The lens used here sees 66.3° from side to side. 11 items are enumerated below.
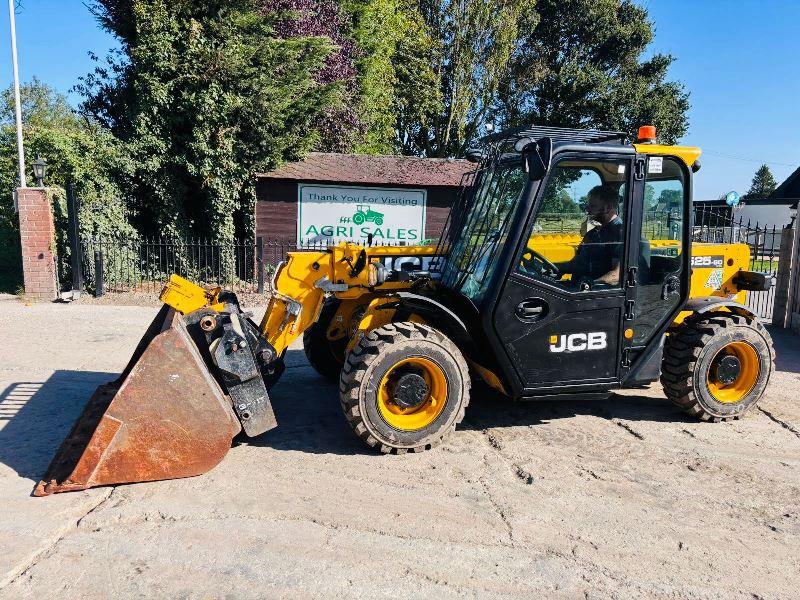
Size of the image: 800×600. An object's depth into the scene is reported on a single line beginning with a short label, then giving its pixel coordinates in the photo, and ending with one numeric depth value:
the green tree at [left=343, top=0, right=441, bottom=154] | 21.77
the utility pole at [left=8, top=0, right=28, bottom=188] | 13.11
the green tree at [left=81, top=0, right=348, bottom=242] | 13.66
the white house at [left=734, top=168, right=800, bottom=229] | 26.33
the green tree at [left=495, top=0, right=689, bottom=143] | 26.95
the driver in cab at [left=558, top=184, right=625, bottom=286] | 4.82
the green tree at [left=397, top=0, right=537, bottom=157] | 25.44
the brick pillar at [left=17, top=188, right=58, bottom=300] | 11.71
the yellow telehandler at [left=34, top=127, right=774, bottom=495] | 4.11
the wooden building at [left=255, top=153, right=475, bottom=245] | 15.48
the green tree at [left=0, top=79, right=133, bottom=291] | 13.09
